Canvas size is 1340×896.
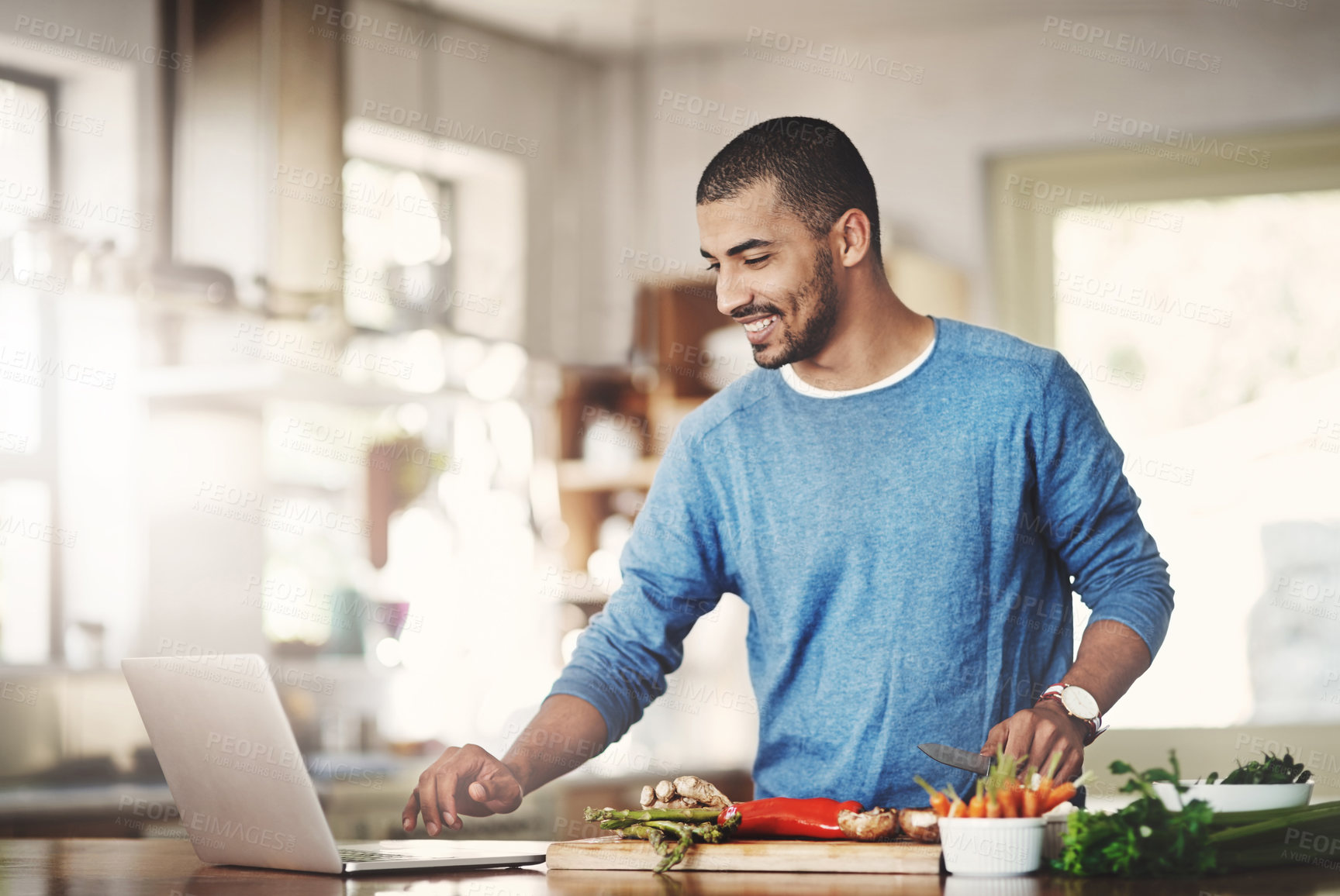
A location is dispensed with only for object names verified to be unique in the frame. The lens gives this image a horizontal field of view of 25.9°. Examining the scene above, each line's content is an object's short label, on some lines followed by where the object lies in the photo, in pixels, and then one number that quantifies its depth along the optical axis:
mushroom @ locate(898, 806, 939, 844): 2.38
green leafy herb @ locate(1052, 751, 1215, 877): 2.24
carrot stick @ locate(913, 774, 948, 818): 2.32
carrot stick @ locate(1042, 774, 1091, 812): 2.31
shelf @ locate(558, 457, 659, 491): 5.62
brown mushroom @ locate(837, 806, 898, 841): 2.37
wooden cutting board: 2.34
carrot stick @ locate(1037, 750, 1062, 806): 2.31
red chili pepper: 2.41
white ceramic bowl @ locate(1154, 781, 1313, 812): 2.31
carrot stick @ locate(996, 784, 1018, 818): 2.29
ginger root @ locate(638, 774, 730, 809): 2.44
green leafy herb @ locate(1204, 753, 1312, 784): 2.34
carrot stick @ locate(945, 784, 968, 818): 2.30
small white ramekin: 2.28
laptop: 2.34
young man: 2.65
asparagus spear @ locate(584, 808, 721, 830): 2.42
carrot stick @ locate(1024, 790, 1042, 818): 2.29
